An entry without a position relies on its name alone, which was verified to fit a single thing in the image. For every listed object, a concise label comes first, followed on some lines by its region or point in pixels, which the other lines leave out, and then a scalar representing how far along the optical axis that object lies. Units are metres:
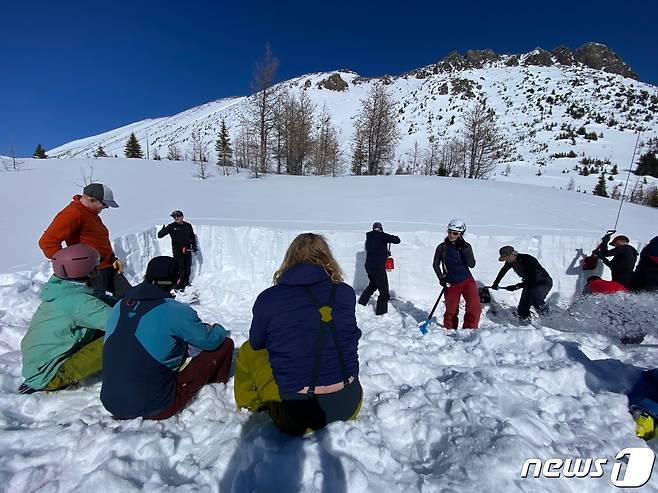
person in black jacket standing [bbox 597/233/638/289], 5.83
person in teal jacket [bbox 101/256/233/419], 2.31
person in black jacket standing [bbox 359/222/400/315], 6.00
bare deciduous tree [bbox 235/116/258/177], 28.14
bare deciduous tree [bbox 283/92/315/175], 29.70
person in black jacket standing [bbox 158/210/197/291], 7.14
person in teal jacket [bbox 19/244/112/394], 2.79
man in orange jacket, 3.78
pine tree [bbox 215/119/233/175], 28.77
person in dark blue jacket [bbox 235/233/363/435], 2.18
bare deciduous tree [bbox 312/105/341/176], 36.72
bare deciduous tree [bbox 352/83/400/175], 27.20
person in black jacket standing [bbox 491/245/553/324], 5.98
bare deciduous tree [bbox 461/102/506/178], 25.70
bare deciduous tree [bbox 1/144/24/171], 20.95
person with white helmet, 5.28
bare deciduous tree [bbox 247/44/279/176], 22.09
